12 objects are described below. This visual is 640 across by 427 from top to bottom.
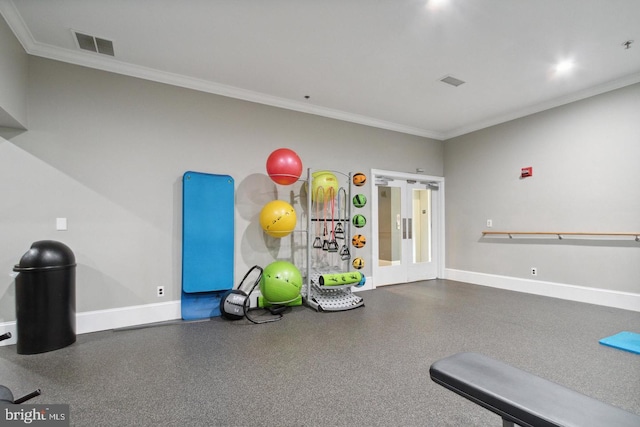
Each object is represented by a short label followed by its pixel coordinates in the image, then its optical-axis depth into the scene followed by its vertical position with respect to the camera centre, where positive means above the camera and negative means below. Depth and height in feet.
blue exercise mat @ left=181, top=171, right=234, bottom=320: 12.39 -0.89
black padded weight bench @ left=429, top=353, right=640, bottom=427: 3.22 -2.14
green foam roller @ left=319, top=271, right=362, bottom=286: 13.49 -2.67
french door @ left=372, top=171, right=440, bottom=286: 18.75 -0.65
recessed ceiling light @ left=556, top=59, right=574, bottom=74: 12.05 +6.28
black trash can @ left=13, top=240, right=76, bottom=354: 9.06 -2.34
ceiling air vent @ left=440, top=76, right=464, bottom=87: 13.38 +6.29
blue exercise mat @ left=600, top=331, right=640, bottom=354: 9.14 -3.96
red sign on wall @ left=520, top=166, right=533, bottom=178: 16.74 +2.66
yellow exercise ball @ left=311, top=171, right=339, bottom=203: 14.46 +1.71
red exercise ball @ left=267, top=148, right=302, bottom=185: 12.68 +2.31
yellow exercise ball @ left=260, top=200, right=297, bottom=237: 12.89 +0.08
